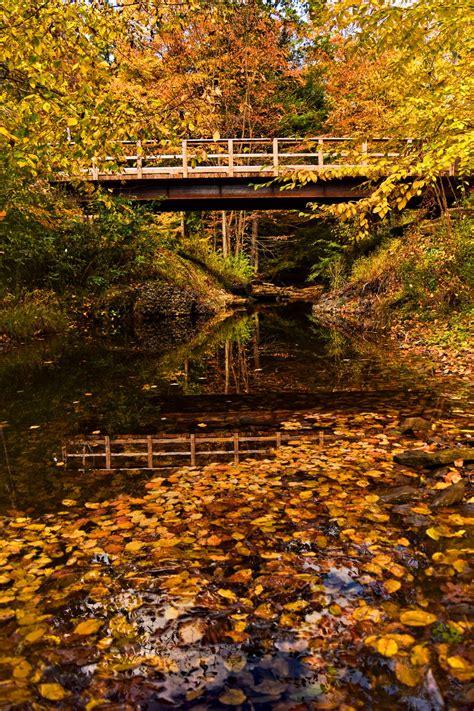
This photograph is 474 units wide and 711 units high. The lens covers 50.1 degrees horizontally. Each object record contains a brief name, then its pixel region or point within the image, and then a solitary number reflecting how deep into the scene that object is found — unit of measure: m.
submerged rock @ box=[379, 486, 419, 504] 4.38
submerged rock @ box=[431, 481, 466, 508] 4.22
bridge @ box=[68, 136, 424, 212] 20.73
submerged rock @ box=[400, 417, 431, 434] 6.11
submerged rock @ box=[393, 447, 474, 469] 5.04
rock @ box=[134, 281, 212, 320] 20.45
